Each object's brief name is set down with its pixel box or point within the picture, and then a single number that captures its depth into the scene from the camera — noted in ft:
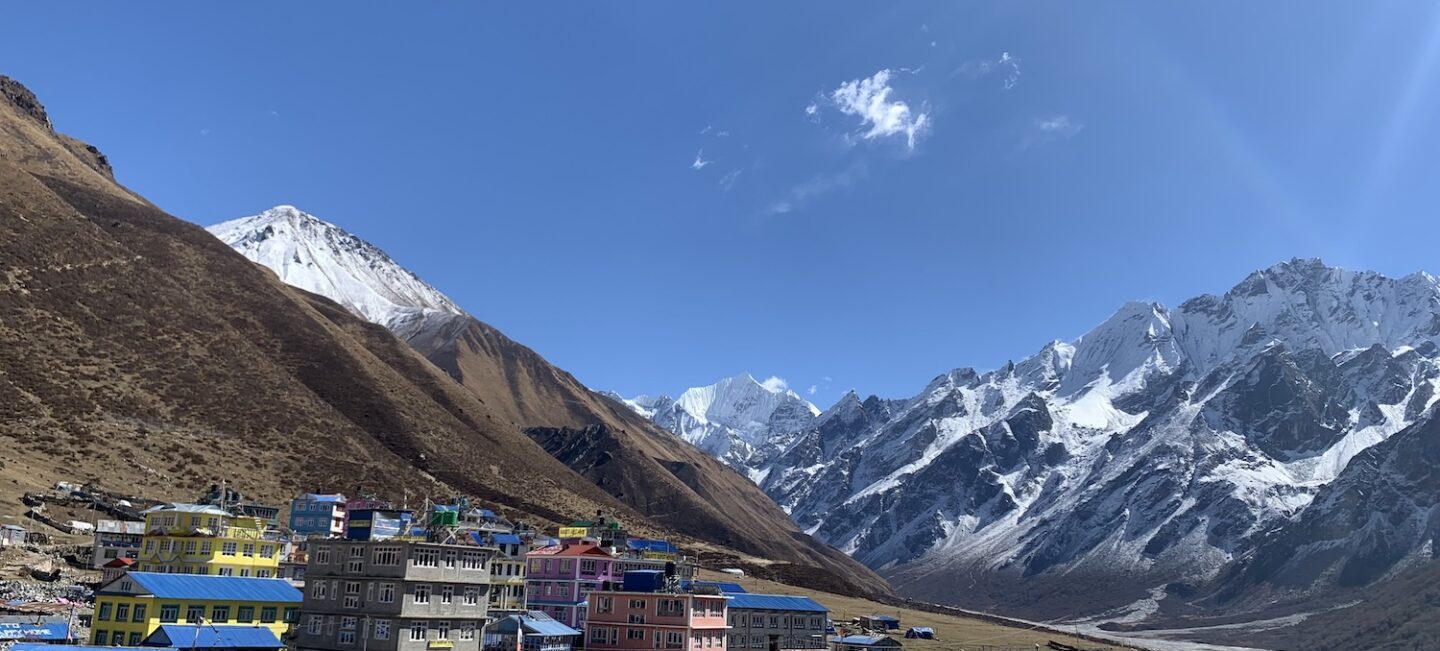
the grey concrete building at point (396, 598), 230.68
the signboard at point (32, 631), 223.10
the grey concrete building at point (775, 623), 406.41
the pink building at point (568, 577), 366.22
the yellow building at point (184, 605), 244.22
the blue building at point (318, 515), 473.67
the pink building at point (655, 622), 301.63
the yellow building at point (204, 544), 311.27
